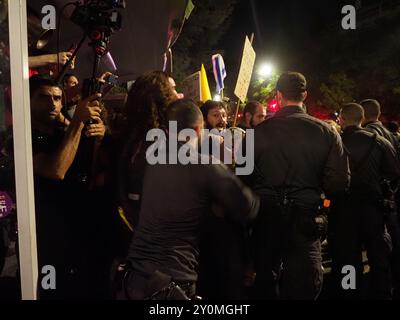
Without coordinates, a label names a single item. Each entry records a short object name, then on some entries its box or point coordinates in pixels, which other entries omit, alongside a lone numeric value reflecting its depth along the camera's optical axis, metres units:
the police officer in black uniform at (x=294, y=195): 2.98
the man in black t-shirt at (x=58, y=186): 2.35
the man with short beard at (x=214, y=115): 4.27
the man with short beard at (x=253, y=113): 5.24
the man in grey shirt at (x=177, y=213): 2.07
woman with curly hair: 2.38
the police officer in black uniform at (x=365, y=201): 3.97
